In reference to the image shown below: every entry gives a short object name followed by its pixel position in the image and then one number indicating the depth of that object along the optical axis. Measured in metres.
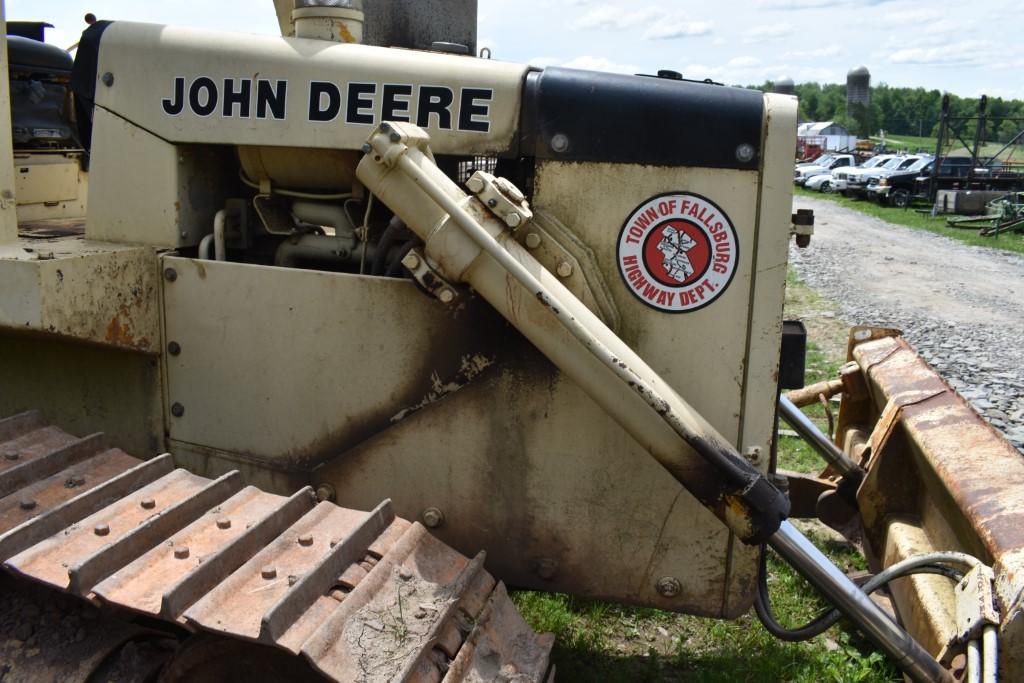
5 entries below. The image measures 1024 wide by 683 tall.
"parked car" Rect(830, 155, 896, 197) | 30.27
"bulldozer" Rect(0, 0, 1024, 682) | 2.30
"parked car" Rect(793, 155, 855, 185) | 35.72
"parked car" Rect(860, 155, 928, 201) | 28.47
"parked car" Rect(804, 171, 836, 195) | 33.19
